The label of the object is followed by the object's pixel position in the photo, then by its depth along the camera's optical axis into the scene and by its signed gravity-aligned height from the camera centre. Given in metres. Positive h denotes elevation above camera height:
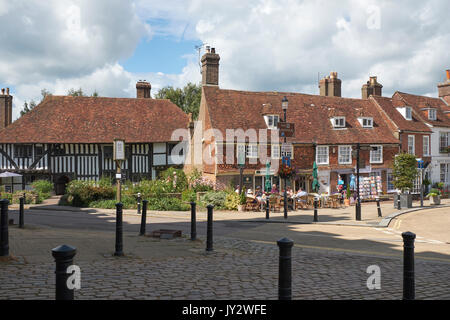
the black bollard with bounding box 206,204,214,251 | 9.39 -1.53
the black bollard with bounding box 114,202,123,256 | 8.31 -1.32
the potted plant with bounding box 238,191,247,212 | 21.83 -1.62
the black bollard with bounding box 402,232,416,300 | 5.36 -1.28
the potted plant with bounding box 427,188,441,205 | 26.25 -1.59
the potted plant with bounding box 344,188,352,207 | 25.64 -1.75
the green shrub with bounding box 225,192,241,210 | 22.08 -1.64
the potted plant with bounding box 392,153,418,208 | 27.38 +0.03
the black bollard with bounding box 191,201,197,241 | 10.79 -1.35
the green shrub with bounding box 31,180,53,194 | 28.42 -1.06
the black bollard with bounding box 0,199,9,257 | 7.45 -1.10
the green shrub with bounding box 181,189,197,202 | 24.09 -1.46
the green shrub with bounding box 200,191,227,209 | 22.39 -1.54
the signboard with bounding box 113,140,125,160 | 23.72 +1.29
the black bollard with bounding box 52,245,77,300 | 3.88 -0.91
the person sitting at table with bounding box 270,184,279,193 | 24.76 -1.09
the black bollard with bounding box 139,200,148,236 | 11.55 -1.41
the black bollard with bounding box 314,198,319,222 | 16.82 -1.80
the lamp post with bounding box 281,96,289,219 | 18.19 +1.05
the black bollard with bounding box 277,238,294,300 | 4.62 -1.13
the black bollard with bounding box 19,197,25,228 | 12.71 -1.45
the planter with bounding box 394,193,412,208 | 23.42 -1.65
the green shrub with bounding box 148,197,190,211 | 22.44 -1.88
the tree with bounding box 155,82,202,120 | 47.97 +8.95
